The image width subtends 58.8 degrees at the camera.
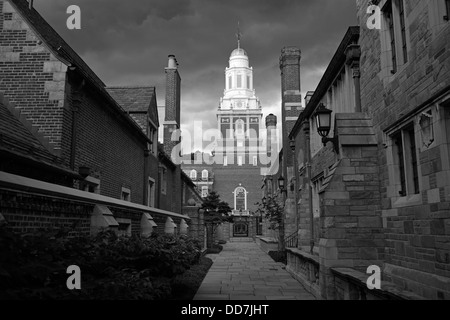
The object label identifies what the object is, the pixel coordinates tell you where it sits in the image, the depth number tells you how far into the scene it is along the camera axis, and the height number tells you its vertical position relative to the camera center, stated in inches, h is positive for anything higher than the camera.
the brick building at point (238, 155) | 2166.0 +468.9
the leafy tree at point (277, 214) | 838.5 +17.3
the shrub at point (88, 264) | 141.2 -20.8
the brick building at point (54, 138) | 258.1 +83.1
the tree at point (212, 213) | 1137.4 +28.9
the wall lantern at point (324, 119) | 365.4 +92.8
